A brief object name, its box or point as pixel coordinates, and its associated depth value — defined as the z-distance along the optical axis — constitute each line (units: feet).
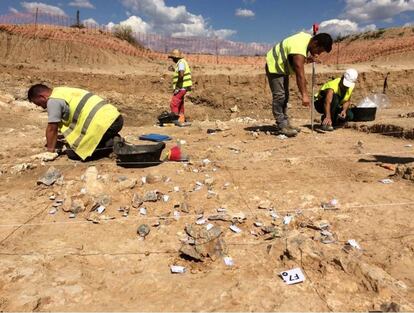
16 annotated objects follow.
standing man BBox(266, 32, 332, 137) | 18.76
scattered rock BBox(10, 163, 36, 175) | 15.76
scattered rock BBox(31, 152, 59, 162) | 16.62
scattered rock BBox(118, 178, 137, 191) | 13.79
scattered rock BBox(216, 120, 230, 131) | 23.66
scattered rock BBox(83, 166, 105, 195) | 13.65
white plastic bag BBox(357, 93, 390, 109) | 26.66
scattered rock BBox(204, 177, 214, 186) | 14.39
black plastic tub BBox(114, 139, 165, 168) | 15.67
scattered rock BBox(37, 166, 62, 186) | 14.33
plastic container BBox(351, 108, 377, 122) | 24.14
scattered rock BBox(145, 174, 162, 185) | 14.46
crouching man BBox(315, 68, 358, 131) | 22.02
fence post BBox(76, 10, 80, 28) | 82.38
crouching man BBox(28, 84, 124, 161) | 15.66
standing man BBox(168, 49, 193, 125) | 26.21
